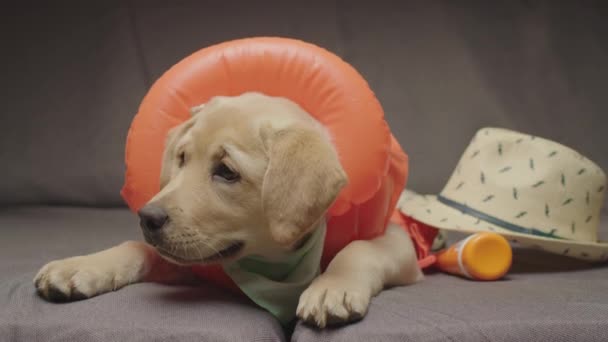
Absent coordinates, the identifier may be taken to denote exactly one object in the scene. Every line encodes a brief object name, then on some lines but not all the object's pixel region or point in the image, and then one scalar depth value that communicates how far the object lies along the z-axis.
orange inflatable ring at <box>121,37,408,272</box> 1.77
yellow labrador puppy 1.43
